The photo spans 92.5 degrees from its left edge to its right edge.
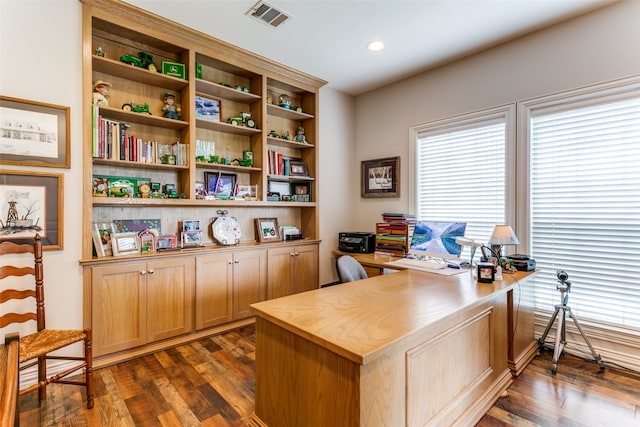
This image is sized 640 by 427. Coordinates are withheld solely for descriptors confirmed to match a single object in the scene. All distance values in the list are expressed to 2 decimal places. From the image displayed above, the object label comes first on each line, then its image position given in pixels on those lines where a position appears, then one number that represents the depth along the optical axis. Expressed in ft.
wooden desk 3.91
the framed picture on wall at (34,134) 6.43
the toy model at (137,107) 8.32
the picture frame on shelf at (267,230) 11.48
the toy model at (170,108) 9.09
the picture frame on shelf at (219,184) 10.36
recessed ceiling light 9.43
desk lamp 7.48
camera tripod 7.54
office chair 8.18
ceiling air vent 7.73
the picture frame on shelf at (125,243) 7.97
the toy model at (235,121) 10.46
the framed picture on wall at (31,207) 6.45
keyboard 8.42
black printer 12.01
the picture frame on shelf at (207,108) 9.82
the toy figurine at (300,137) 12.42
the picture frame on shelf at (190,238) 9.55
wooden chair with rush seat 5.74
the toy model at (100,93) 7.80
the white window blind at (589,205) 7.64
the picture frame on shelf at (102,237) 7.70
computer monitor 8.34
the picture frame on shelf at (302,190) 12.53
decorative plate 10.33
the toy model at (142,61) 8.30
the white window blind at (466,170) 9.76
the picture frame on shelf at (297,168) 12.16
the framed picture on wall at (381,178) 12.48
